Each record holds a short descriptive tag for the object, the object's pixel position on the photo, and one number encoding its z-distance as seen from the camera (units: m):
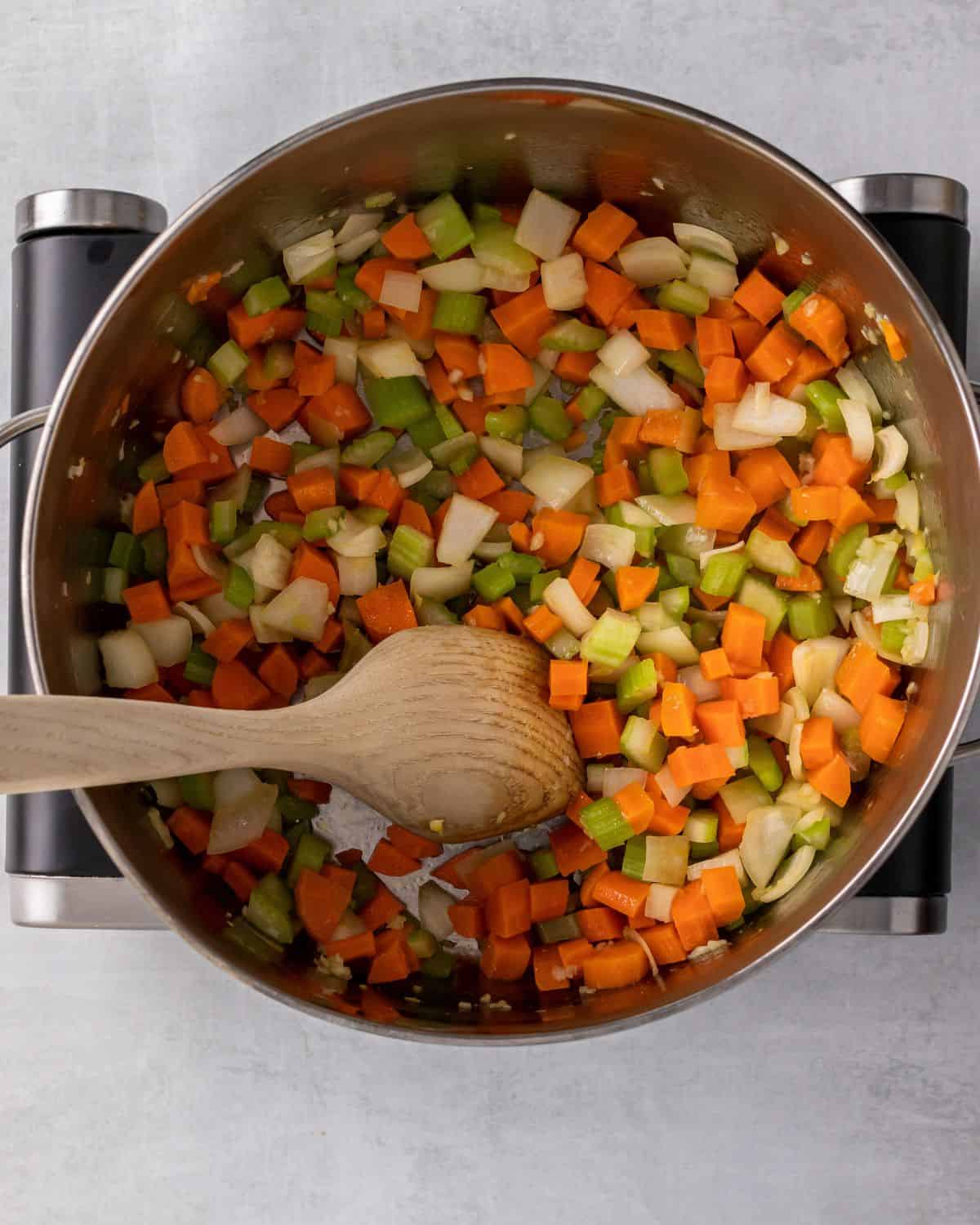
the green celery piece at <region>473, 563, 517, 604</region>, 0.58
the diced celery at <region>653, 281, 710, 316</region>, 0.57
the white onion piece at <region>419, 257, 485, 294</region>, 0.58
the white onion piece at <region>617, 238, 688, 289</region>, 0.57
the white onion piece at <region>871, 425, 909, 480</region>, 0.56
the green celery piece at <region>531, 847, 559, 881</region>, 0.58
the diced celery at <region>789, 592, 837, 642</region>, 0.57
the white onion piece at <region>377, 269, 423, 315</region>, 0.58
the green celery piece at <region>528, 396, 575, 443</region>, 0.58
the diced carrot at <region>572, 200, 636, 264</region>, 0.57
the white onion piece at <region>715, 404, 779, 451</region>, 0.57
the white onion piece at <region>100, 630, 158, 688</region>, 0.56
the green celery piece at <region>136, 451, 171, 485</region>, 0.58
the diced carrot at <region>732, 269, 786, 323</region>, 0.57
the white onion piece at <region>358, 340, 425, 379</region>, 0.58
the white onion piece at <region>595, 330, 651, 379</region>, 0.58
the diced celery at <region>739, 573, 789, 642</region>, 0.57
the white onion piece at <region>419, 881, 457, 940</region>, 0.58
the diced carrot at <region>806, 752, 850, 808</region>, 0.55
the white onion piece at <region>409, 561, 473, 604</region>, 0.58
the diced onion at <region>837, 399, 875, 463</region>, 0.56
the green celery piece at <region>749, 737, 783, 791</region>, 0.57
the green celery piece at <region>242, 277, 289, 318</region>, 0.57
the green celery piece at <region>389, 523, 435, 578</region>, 0.58
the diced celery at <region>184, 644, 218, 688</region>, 0.58
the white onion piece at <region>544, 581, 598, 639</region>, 0.57
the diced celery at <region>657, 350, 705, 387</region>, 0.58
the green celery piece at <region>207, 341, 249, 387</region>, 0.58
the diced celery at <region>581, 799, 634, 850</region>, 0.56
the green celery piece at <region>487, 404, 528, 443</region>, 0.58
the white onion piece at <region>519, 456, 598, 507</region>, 0.58
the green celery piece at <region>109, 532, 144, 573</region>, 0.57
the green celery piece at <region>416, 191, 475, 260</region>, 0.57
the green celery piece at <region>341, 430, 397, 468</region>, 0.58
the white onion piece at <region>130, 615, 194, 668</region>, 0.57
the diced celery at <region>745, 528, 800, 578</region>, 0.57
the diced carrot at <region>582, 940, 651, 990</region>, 0.56
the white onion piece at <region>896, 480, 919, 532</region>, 0.56
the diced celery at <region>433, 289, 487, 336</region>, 0.58
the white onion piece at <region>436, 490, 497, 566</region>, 0.58
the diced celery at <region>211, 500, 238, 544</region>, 0.58
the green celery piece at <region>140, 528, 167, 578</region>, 0.58
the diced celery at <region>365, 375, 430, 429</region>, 0.58
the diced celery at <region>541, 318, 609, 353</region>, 0.58
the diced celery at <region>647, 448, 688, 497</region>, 0.58
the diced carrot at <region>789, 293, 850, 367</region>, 0.56
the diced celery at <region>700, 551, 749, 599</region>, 0.57
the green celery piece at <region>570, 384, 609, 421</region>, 0.58
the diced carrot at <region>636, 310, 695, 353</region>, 0.57
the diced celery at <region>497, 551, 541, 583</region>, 0.58
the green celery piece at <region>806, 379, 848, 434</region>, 0.56
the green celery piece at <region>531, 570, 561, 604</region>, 0.58
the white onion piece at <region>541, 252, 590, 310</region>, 0.57
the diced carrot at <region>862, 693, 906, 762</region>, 0.55
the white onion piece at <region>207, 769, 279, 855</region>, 0.57
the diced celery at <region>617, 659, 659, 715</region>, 0.56
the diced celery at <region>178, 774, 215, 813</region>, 0.57
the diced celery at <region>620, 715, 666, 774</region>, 0.56
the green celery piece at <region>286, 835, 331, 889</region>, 0.58
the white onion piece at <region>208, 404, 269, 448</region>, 0.58
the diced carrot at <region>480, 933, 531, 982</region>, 0.57
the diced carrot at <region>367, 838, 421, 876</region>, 0.58
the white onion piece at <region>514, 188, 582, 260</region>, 0.57
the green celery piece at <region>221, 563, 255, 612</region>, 0.58
